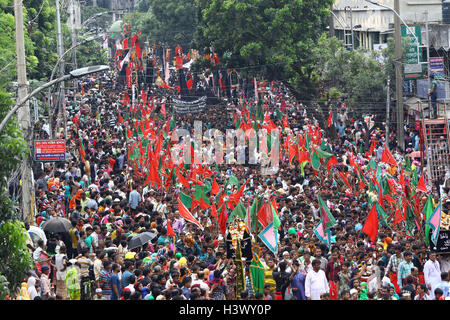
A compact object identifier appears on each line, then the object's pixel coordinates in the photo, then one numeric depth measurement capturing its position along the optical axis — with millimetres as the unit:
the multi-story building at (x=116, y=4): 126512
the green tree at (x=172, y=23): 60625
